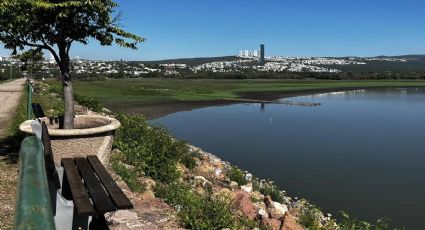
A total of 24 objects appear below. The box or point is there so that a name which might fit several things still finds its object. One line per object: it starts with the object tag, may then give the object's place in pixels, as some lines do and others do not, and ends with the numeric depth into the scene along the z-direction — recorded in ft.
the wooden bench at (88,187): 14.92
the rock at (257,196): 41.09
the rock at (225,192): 36.28
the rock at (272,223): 32.14
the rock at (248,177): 52.13
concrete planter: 26.23
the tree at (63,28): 26.22
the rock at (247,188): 43.71
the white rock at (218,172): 49.76
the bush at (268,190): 44.96
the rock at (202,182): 39.60
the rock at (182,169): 39.94
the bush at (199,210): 23.11
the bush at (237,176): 48.34
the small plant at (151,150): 35.42
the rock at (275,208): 36.29
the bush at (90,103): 72.40
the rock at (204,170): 47.14
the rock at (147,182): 30.11
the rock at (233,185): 44.07
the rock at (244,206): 33.52
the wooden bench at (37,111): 35.98
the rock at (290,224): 31.58
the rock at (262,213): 33.76
